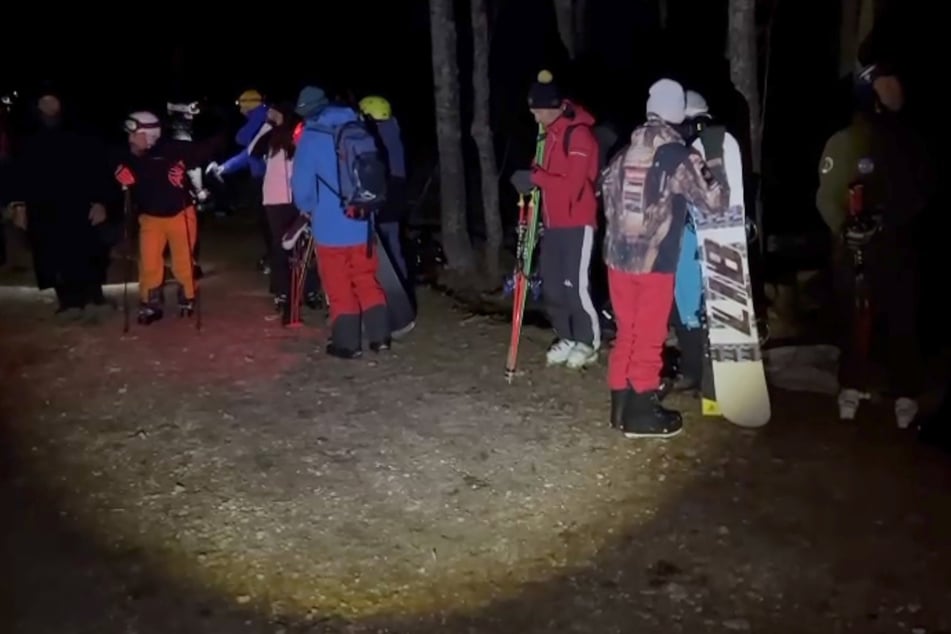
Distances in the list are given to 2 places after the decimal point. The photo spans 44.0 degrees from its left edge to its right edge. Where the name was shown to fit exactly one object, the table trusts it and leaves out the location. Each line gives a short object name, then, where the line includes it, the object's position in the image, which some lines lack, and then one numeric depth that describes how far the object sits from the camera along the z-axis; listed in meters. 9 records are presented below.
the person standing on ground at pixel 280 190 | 10.15
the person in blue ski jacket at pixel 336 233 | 8.55
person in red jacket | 8.07
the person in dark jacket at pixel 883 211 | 6.68
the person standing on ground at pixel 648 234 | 6.75
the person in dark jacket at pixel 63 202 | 10.35
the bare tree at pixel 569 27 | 13.16
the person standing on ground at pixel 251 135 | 11.04
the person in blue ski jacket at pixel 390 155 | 9.91
